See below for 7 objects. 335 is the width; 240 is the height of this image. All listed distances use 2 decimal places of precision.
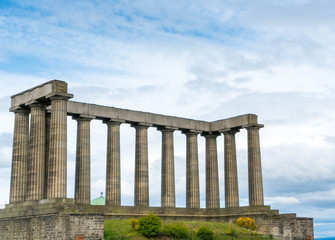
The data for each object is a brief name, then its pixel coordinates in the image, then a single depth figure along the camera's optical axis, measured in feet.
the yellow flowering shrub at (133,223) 207.10
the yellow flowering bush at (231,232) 226.38
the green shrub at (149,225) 200.64
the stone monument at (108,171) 192.95
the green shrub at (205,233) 211.20
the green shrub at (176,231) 203.37
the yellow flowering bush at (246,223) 250.76
